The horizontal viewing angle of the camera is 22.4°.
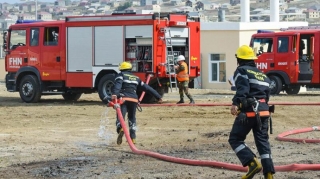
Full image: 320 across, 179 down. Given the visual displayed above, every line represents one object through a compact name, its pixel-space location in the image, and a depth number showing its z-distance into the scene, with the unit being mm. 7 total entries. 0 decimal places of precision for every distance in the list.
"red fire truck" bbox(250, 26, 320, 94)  29469
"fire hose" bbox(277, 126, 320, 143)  14918
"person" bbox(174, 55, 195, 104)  23938
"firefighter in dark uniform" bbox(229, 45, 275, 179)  10539
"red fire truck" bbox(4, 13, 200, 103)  24188
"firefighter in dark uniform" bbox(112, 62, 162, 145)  15320
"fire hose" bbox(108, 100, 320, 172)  11242
